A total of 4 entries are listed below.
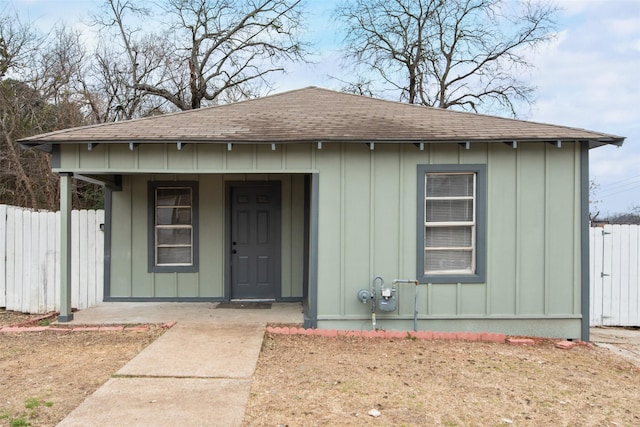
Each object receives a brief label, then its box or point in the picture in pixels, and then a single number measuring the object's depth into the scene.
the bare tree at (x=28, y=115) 14.08
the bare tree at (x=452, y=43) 19.81
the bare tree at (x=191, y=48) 19.83
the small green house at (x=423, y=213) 6.39
